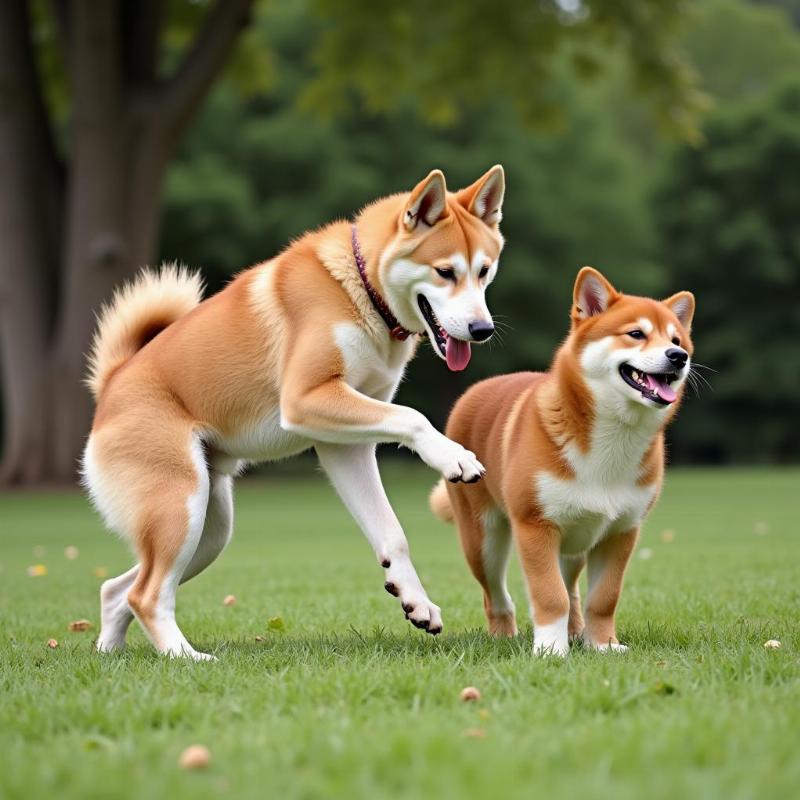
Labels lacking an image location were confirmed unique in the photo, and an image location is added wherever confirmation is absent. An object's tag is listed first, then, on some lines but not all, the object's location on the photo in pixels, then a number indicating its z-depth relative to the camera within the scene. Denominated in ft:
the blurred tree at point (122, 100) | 57.16
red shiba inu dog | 14.78
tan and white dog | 15.67
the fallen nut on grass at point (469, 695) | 11.37
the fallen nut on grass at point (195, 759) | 9.06
